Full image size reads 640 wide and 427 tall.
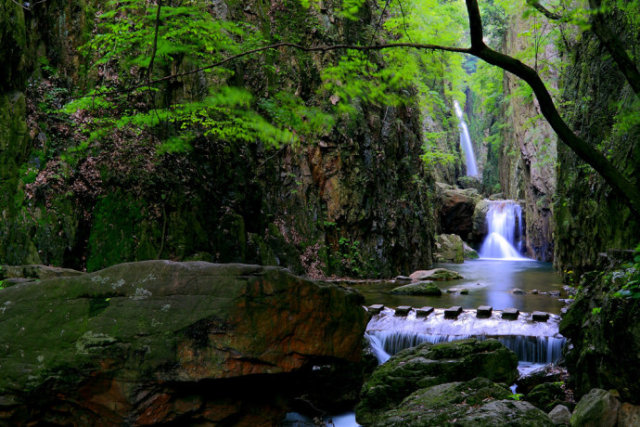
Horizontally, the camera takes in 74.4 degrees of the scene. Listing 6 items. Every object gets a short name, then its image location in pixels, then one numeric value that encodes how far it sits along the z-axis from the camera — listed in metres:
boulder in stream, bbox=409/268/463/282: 16.94
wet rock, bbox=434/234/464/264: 26.28
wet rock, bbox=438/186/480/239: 32.34
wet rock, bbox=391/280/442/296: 13.13
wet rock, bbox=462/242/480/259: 28.94
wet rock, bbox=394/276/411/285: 15.97
